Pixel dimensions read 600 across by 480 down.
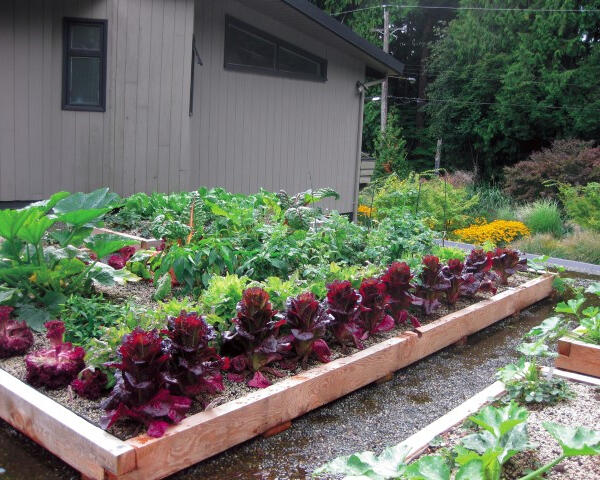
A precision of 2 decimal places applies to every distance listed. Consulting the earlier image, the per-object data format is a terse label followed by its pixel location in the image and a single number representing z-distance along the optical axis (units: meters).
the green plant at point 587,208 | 11.14
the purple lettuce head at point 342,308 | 4.21
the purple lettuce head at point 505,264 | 6.73
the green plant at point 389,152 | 22.27
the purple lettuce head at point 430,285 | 5.21
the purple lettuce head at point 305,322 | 3.92
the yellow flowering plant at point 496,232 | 11.06
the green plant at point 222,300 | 3.99
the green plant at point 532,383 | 3.45
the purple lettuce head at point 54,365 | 3.45
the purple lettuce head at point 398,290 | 4.81
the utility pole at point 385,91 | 23.79
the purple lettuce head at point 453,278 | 5.48
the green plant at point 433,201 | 11.20
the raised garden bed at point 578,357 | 4.07
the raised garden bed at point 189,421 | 2.83
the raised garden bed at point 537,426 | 2.70
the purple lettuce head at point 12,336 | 3.83
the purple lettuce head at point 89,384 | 3.34
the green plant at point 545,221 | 11.83
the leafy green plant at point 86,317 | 3.97
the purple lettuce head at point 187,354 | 3.25
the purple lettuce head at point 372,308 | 4.47
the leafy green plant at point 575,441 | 2.23
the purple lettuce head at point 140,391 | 3.00
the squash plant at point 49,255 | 4.21
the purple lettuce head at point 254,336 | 3.71
